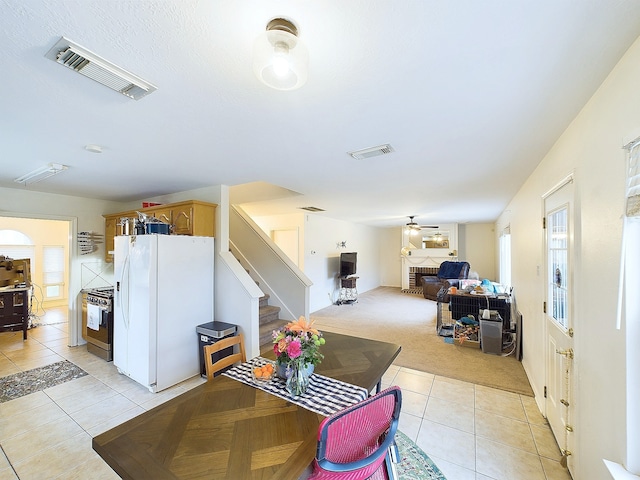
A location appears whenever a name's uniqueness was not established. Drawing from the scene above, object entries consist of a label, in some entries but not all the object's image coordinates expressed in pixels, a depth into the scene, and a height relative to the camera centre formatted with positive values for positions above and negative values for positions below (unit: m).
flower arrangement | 1.47 -0.57
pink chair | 1.02 -0.81
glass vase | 1.48 -0.75
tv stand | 7.52 -1.38
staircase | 3.89 -1.30
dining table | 0.99 -0.84
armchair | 7.71 -1.02
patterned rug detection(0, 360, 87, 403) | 2.91 -1.62
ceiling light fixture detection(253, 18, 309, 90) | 0.95 +0.67
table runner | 1.40 -0.85
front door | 1.84 -0.58
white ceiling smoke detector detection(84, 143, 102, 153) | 2.24 +0.79
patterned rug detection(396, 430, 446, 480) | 1.84 -1.59
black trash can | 3.18 -1.11
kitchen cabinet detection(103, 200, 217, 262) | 3.44 +0.34
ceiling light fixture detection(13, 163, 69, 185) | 2.74 +0.75
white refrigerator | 2.93 -0.75
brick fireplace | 9.48 -1.14
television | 7.38 -0.61
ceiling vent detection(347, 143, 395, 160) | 2.26 +0.79
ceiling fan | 7.67 +0.50
